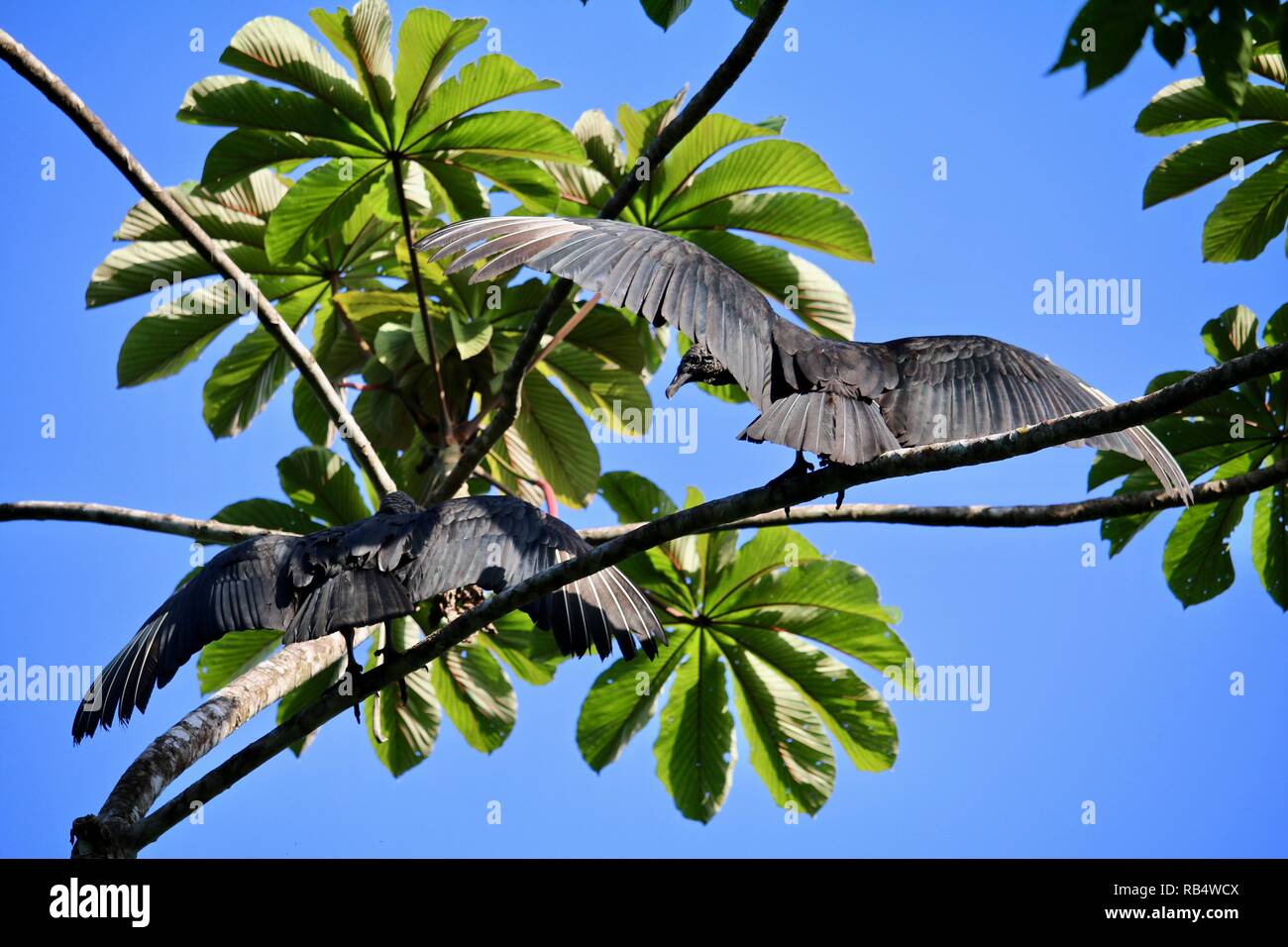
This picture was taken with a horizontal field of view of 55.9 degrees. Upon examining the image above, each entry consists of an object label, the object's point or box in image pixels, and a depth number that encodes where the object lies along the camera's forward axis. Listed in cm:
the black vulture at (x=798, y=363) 332
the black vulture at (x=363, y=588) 390
